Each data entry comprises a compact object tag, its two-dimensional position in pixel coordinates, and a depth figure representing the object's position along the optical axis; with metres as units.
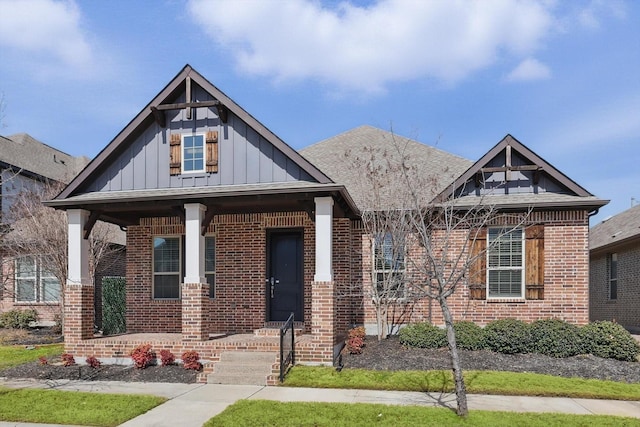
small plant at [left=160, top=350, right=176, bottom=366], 10.71
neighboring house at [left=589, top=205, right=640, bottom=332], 17.86
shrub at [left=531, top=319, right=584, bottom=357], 11.13
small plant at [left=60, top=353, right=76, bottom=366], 10.97
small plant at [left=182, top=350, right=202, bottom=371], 10.32
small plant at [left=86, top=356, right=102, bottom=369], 10.84
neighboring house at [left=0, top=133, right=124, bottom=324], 18.31
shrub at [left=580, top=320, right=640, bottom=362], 10.80
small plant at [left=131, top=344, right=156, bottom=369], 10.57
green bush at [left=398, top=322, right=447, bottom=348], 11.65
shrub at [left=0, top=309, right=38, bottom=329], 17.39
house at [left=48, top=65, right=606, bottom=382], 11.01
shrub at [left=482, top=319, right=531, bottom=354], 11.31
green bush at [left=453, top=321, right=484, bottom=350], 11.53
